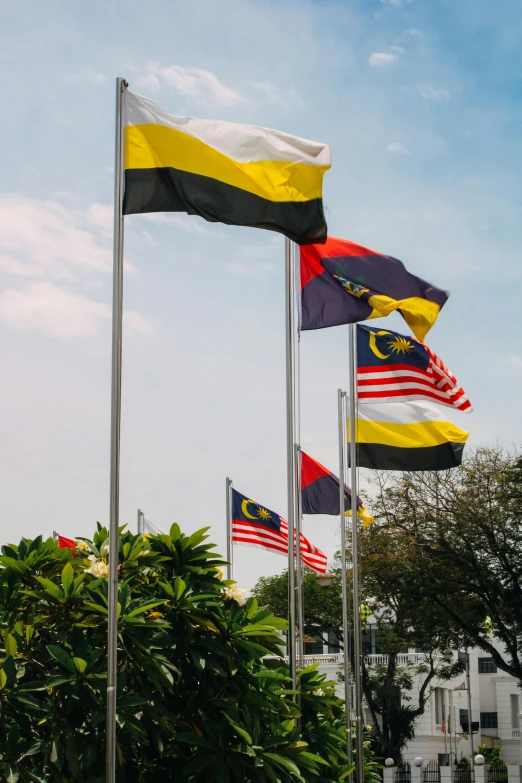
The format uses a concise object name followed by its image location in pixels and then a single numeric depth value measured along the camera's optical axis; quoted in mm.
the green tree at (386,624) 33562
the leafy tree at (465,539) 31219
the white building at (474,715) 65250
